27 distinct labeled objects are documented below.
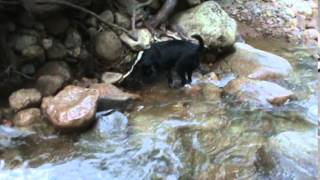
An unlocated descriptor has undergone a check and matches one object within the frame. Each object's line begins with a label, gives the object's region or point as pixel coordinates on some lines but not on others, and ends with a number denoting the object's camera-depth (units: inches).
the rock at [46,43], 267.3
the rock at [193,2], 328.8
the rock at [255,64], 295.1
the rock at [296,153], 189.2
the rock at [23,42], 262.4
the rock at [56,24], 272.4
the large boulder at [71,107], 227.9
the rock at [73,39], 279.9
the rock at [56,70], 267.3
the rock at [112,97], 253.8
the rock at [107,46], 285.4
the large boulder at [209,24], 312.2
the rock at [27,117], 236.7
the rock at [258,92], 262.2
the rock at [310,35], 368.2
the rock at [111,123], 234.5
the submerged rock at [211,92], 268.7
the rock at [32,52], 262.1
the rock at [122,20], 297.9
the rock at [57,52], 271.0
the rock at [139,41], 293.7
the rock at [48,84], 256.8
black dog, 280.2
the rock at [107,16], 290.1
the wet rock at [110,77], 278.0
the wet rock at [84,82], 271.2
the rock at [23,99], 243.8
